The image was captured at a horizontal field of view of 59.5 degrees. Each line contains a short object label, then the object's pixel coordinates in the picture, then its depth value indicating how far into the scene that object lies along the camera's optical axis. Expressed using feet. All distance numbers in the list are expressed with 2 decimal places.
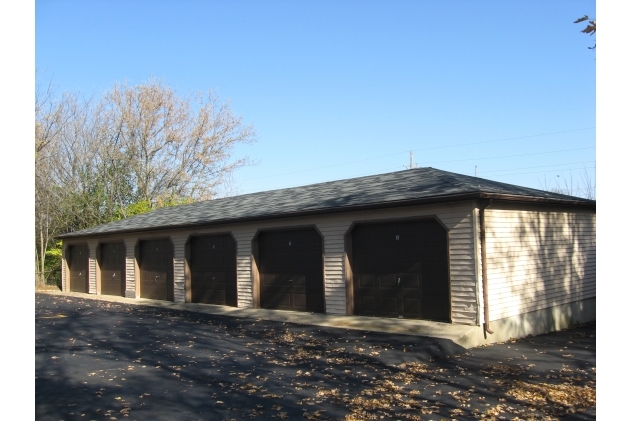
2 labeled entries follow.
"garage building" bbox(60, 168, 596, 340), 40.75
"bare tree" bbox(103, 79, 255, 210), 133.90
